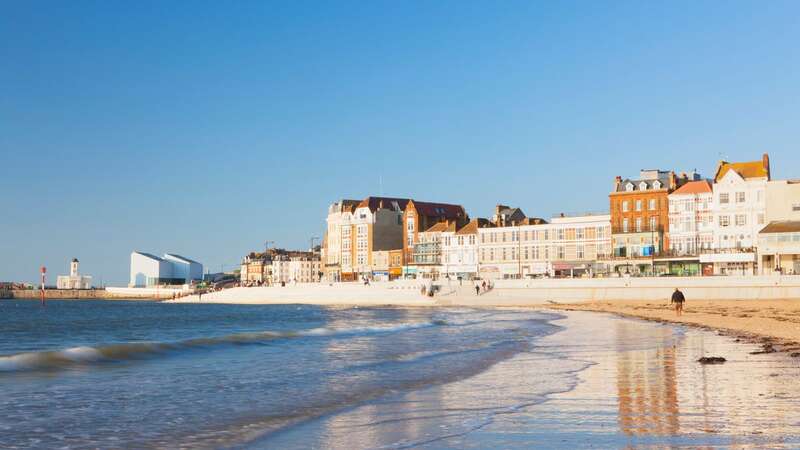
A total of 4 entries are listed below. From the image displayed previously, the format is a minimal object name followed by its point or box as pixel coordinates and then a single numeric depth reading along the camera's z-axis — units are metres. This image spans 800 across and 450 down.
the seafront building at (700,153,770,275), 75.31
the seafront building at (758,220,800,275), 67.75
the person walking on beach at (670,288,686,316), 42.06
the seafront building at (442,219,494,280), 102.94
